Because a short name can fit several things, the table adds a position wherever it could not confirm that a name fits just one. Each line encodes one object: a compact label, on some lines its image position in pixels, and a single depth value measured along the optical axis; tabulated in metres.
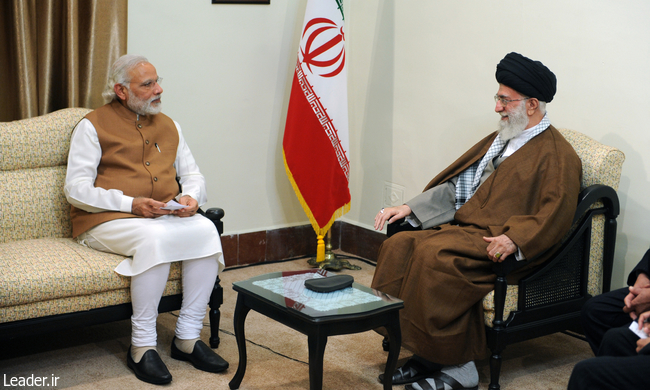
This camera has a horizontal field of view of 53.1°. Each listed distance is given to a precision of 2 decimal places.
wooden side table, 2.17
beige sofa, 2.50
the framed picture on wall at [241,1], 3.97
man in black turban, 2.57
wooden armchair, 2.62
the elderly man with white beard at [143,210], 2.72
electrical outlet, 4.28
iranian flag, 4.02
